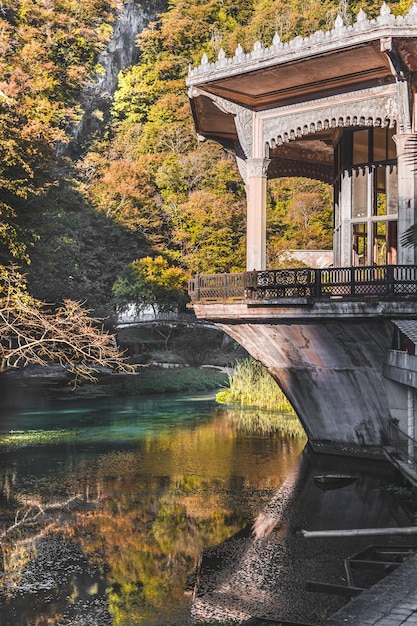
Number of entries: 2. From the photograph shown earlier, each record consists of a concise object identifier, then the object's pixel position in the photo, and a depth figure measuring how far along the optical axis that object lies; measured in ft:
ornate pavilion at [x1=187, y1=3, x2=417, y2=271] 63.67
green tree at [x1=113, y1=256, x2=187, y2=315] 170.91
